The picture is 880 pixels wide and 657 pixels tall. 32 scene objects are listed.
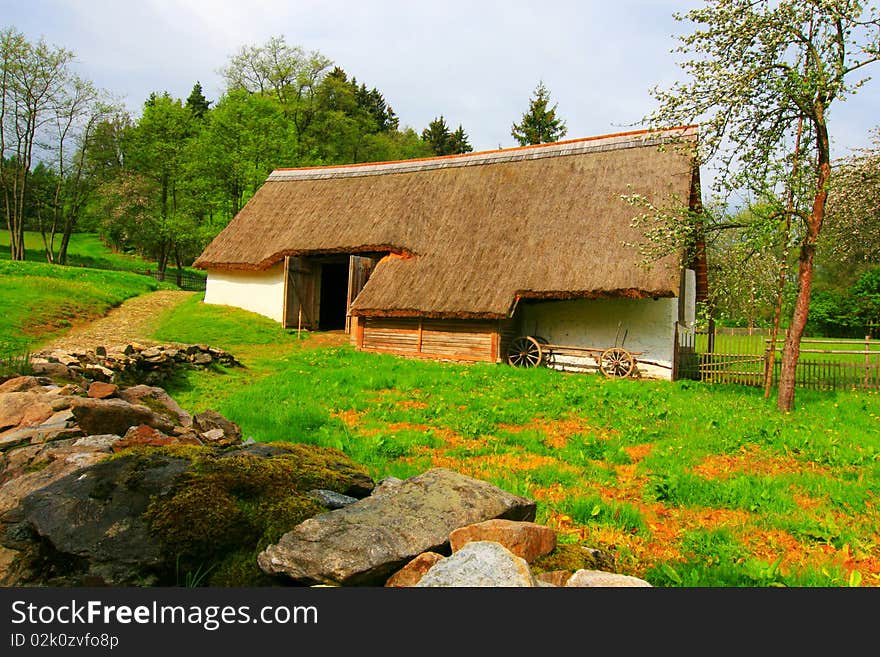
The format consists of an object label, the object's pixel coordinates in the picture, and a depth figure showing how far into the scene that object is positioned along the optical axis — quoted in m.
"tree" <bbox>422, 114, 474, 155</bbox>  57.16
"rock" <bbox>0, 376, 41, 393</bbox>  6.52
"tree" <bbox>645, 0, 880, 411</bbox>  10.23
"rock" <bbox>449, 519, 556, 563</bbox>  3.20
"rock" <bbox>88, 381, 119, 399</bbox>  6.27
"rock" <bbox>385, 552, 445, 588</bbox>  2.91
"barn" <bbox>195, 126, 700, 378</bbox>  16.33
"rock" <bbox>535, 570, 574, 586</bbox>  2.96
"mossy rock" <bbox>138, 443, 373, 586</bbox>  3.03
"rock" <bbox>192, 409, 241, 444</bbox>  5.94
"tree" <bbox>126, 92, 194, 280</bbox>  36.94
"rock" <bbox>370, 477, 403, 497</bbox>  3.90
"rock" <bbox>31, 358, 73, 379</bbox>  7.74
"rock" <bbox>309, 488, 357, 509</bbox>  3.65
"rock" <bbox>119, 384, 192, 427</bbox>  6.39
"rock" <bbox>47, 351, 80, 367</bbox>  8.66
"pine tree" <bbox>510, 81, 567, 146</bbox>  47.62
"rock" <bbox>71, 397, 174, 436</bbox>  4.85
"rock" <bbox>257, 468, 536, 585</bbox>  2.86
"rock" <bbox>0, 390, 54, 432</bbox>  5.50
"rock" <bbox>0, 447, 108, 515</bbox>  3.49
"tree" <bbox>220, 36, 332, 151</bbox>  41.72
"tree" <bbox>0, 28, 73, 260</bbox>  31.19
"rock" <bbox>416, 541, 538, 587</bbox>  2.62
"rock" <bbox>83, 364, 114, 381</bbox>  8.38
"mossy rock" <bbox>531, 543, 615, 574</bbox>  3.20
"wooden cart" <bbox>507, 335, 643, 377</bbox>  15.99
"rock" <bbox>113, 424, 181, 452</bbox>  4.29
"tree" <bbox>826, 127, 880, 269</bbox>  16.85
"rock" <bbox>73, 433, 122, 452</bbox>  4.18
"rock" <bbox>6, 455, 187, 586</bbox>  2.85
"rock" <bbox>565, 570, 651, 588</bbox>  2.79
